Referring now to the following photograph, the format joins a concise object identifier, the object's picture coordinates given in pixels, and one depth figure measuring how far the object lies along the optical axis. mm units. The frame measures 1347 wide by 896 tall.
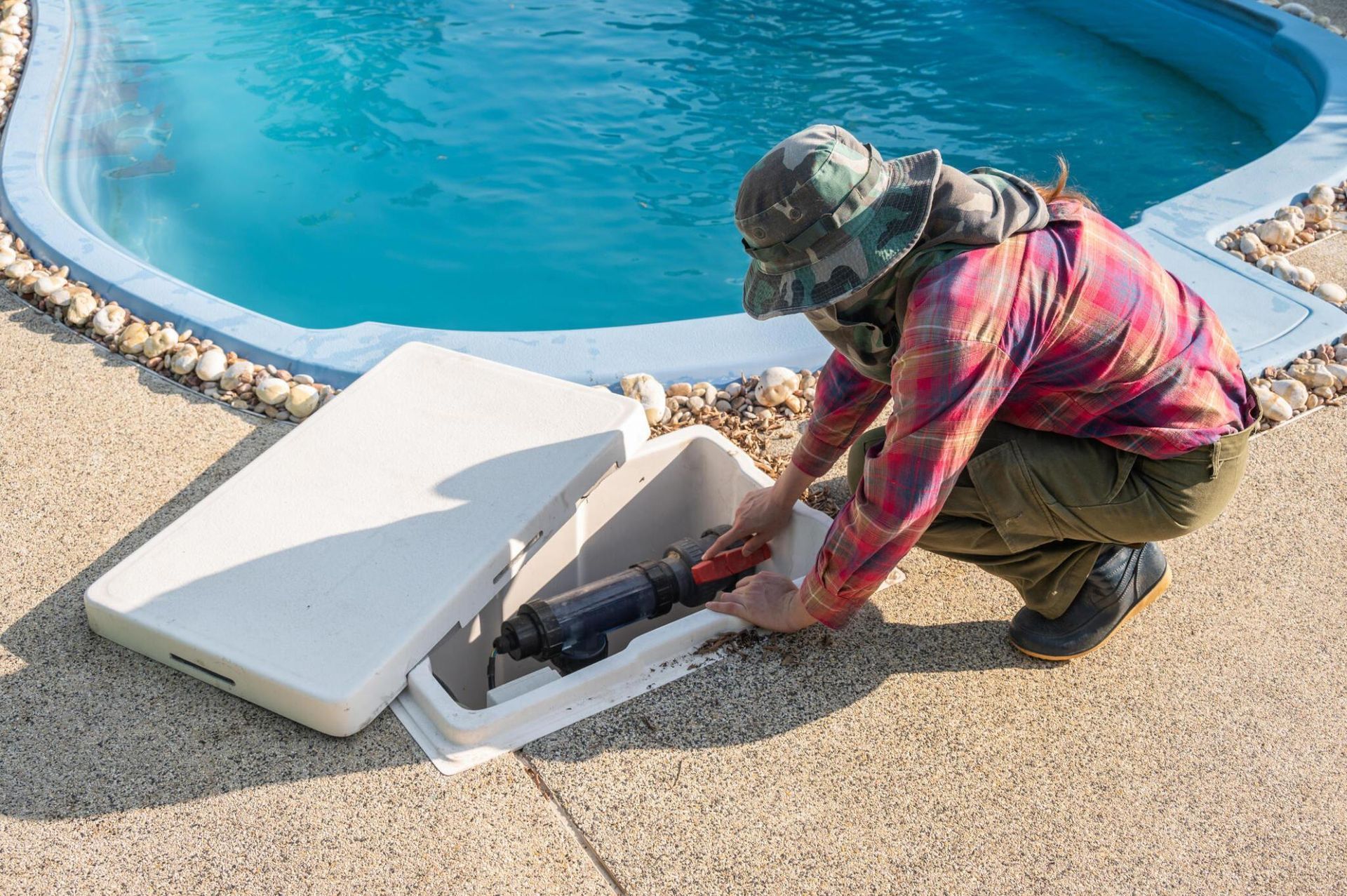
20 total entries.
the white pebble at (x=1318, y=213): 3766
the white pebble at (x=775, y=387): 2953
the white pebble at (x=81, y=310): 3186
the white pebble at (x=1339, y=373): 3004
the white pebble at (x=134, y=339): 3086
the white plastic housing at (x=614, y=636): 1914
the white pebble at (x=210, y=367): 2965
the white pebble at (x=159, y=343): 3061
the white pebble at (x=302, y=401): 2879
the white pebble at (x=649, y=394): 2904
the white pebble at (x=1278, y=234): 3625
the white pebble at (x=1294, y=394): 2930
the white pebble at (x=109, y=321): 3143
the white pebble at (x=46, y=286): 3256
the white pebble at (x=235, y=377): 2953
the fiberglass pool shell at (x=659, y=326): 3053
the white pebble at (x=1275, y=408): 2877
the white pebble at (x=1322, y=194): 3828
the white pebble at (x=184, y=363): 3008
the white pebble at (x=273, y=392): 2896
